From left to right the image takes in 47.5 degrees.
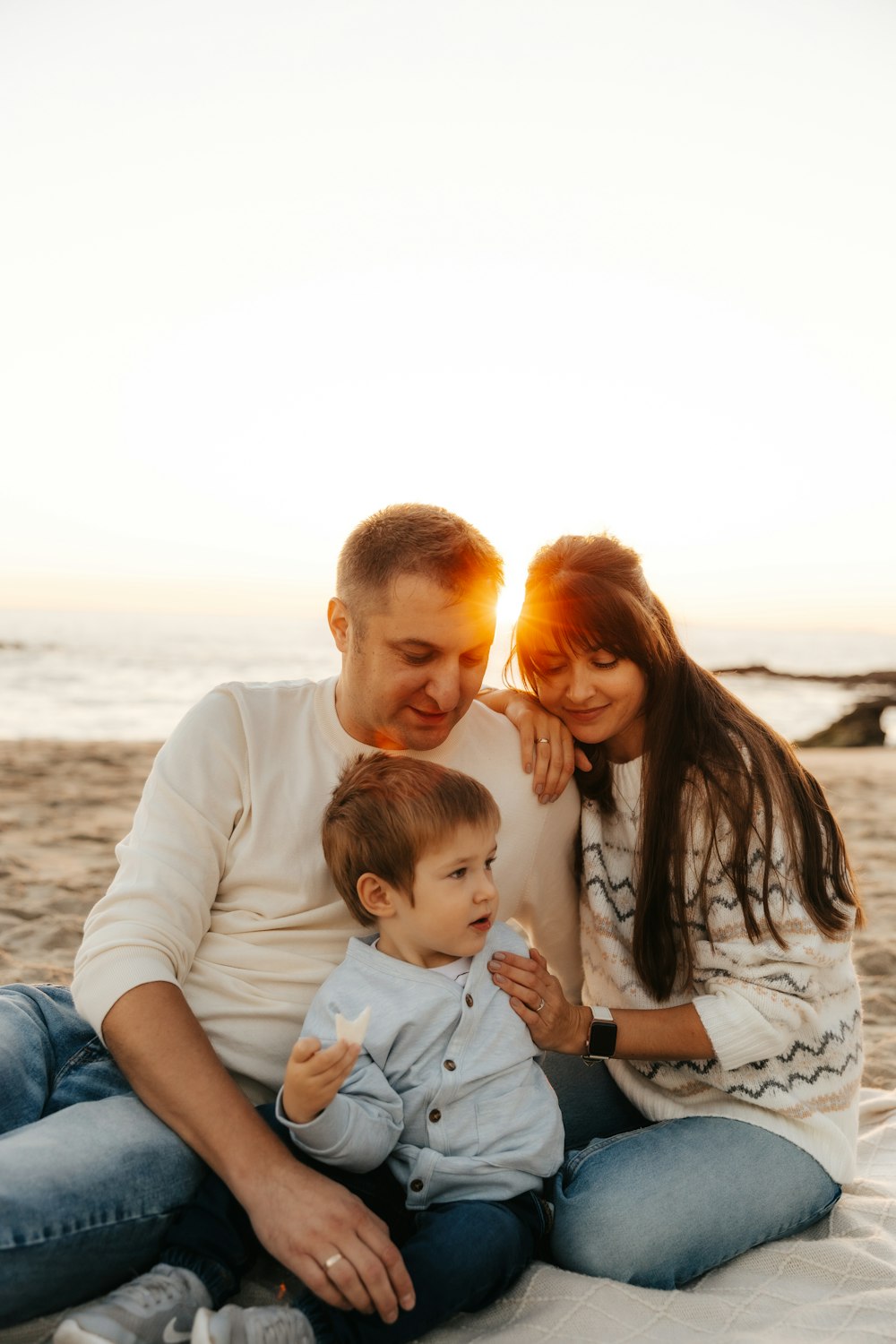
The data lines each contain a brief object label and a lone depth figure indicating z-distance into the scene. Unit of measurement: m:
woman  2.51
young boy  2.00
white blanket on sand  2.15
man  2.03
